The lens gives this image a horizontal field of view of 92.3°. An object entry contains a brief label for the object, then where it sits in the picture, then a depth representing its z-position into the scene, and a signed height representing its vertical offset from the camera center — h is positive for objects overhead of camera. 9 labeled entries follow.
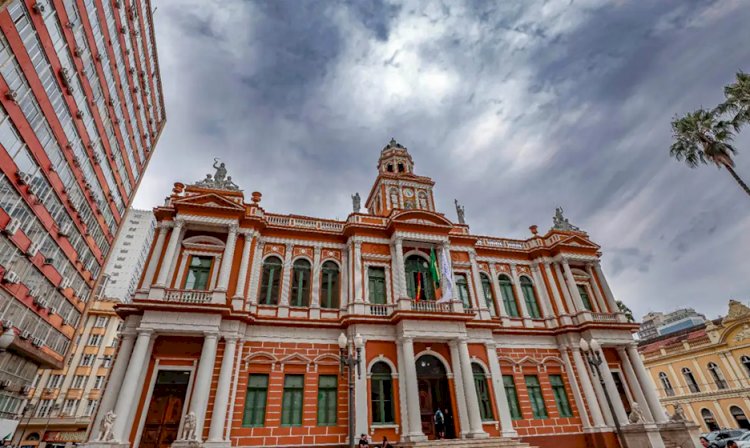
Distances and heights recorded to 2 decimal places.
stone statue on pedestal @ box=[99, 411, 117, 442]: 11.88 +1.21
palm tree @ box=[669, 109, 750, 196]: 18.05 +13.25
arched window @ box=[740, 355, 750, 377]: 28.73 +5.08
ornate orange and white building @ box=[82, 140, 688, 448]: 14.21 +4.77
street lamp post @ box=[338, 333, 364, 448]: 10.04 +2.41
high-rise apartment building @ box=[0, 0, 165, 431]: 17.00 +15.60
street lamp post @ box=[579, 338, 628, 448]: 13.36 +2.92
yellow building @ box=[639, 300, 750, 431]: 28.97 +5.08
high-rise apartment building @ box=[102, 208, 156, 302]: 65.03 +35.71
